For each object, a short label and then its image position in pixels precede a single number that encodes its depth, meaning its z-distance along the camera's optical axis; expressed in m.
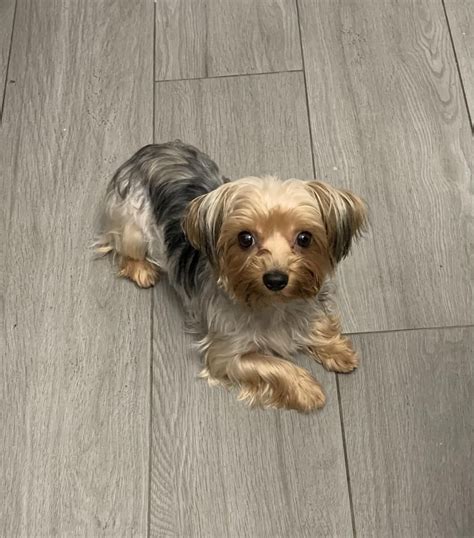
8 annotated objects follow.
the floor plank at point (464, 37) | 2.24
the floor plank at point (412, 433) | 1.68
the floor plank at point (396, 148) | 1.92
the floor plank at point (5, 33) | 2.36
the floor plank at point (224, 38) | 2.31
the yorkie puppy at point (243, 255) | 1.45
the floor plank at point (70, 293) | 1.75
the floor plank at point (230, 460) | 1.69
